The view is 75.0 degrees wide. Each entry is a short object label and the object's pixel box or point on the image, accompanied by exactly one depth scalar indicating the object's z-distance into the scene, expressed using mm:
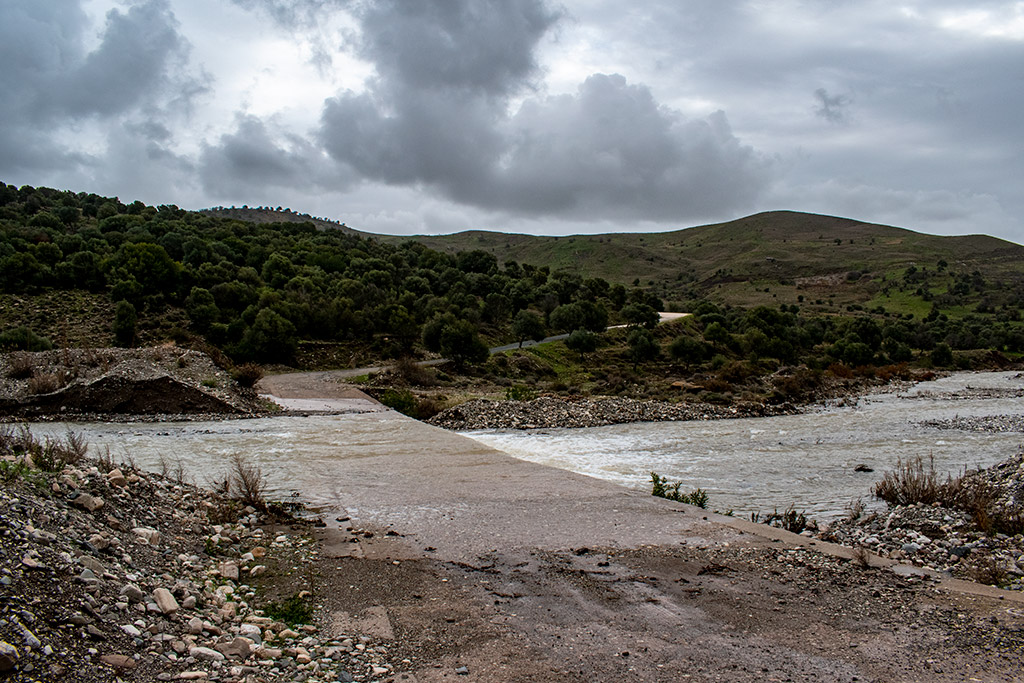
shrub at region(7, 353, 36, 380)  23859
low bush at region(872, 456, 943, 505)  11809
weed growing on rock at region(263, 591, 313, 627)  6449
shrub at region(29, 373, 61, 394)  22844
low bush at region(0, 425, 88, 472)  8594
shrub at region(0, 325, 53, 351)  34722
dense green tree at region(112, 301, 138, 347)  44969
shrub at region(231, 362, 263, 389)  27969
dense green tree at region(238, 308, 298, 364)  44562
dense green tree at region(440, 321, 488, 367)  43656
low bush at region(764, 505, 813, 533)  10844
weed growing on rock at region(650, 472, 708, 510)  12469
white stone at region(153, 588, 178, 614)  5980
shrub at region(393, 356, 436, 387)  37219
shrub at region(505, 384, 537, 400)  32781
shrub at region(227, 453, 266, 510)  10430
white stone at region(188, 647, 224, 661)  5289
